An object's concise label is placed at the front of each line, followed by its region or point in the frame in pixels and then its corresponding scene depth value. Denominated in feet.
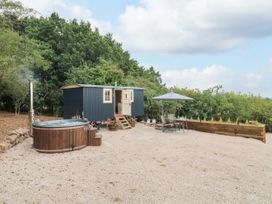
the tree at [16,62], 31.71
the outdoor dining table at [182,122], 43.45
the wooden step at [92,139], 28.45
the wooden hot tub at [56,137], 25.49
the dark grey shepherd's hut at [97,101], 39.24
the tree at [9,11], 31.22
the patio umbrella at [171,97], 38.93
